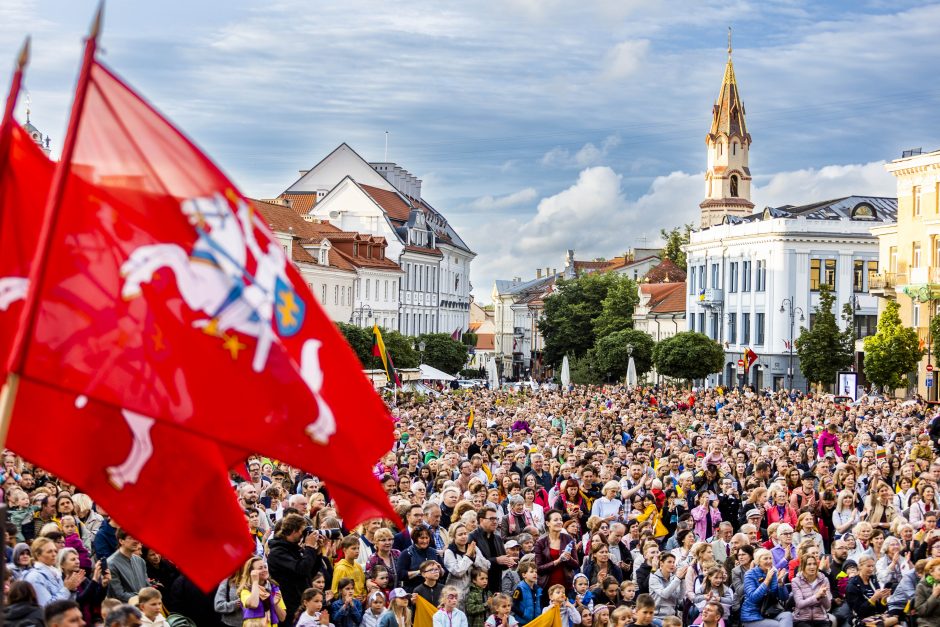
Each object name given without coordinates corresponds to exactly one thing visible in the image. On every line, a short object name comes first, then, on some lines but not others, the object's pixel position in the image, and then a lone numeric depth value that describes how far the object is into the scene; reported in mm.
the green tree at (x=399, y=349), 70938
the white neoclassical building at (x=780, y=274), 85625
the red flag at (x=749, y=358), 55688
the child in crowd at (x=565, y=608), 12383
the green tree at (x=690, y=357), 77500
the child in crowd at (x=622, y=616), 11547
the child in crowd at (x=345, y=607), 11453
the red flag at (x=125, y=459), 6242
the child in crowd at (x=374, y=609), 11609
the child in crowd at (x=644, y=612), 11516
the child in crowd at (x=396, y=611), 11445
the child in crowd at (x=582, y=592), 12992
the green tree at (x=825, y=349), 68062
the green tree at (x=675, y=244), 138750
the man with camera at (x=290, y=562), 11664
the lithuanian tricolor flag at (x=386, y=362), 37312
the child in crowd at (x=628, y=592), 12938
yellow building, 63969
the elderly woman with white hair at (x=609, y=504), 16031
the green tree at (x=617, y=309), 105562
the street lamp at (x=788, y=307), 83619
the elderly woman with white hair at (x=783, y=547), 14461
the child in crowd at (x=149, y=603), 9297
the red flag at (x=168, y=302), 5719
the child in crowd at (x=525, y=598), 12852
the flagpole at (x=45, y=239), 5176
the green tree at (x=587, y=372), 88938
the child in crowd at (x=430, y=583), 12211
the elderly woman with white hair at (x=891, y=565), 14266
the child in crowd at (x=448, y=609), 11648
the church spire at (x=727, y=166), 123750
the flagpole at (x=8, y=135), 5055
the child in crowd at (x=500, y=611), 11984
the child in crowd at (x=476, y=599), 12539
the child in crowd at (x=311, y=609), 10602
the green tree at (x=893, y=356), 58562
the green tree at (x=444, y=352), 86500
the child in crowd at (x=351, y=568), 11945
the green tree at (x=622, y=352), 85250
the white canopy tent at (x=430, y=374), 55562
